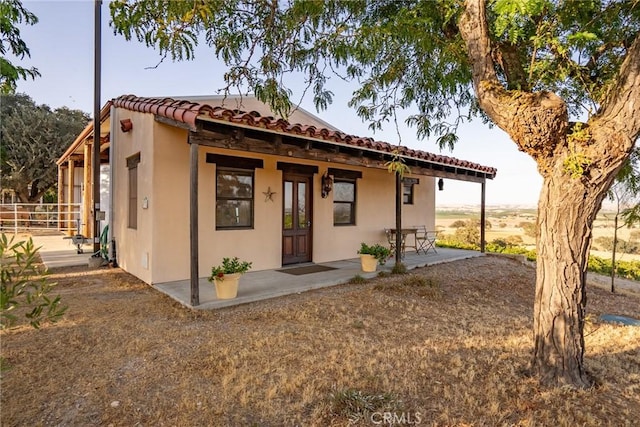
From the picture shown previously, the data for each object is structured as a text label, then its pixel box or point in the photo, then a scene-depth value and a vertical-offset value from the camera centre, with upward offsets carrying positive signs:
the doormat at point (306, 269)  7.29 -1.26
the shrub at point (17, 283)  1.47 -0.33
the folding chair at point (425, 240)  10.63 -0.95
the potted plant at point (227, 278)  5.17 -1.00
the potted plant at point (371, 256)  7.36 -0.95
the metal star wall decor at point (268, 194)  7.45 +0.29
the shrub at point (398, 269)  7.55 -1.25
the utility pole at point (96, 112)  7.93 +2.09
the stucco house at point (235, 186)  5.58 +0.46
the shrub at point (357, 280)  6.66 -1.31
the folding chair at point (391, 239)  9.36 -0.79
